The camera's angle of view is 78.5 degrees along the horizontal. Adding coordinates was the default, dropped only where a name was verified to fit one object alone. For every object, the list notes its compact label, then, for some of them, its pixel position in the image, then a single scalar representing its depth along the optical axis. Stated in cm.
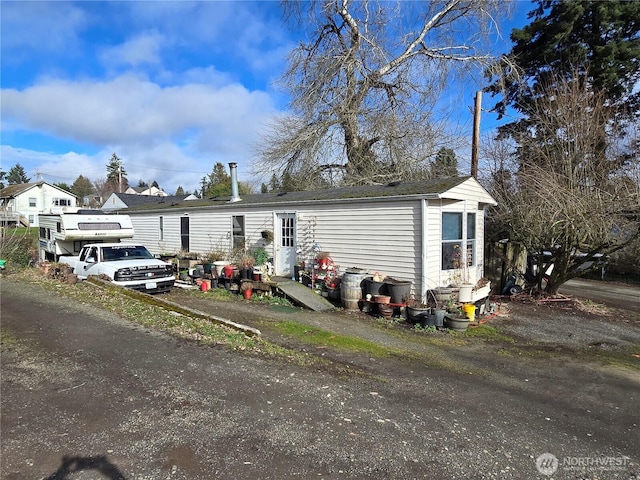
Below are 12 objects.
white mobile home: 992
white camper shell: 1362
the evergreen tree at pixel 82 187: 8989
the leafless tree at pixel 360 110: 2077
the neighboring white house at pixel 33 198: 4944
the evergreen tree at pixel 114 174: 9213
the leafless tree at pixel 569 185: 1086
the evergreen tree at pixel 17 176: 10191
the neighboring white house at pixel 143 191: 8809
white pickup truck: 1118
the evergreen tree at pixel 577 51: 1748
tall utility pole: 1555
